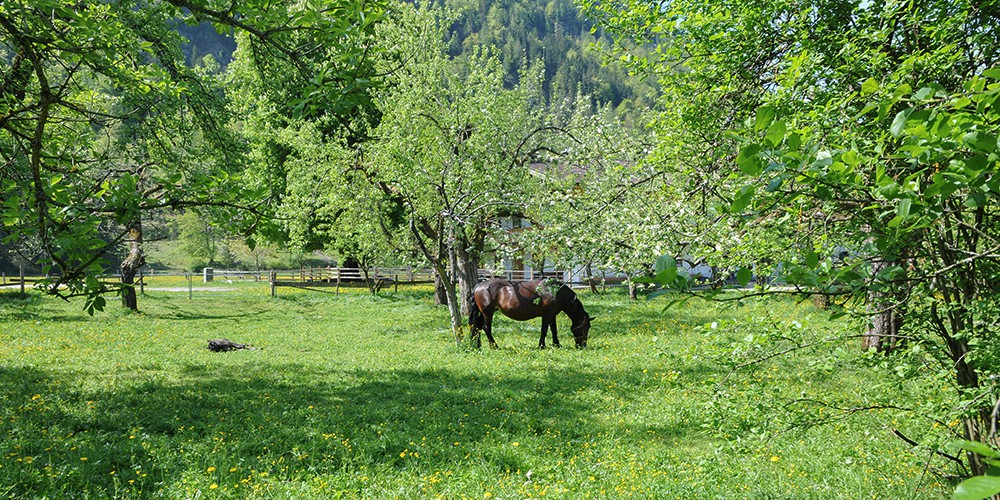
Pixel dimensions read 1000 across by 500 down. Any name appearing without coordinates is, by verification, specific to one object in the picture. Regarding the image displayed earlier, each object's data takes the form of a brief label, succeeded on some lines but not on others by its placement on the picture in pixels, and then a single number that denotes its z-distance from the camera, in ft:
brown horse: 48.11
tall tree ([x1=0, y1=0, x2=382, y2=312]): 15.33
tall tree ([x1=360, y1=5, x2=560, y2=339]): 52.85
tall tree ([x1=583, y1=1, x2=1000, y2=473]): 6.18
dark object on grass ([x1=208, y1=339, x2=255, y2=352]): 47.50
